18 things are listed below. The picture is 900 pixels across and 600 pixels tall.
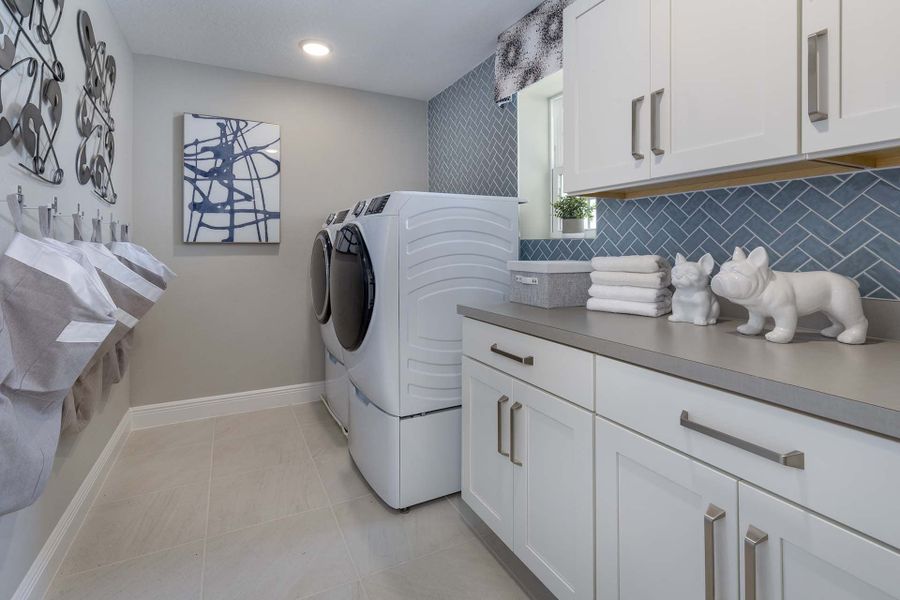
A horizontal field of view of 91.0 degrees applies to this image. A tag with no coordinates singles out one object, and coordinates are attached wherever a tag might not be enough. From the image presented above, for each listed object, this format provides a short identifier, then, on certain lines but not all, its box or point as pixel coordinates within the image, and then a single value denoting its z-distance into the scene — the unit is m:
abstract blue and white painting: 2.80
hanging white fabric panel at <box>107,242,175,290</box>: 1.70
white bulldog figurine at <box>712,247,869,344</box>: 1.01
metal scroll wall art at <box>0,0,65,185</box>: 1.17
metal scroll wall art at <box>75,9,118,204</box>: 1.75
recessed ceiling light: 2.55
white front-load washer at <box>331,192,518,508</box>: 1.80
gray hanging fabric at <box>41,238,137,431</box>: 1.43
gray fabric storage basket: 1.66
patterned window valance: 2.08
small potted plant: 2.04
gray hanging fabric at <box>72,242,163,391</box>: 1.38
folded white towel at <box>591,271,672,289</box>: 1.43
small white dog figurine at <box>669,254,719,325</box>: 1.25
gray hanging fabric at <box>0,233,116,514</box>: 0.88
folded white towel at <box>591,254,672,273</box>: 1.44
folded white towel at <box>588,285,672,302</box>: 1.43
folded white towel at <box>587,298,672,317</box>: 1.42
